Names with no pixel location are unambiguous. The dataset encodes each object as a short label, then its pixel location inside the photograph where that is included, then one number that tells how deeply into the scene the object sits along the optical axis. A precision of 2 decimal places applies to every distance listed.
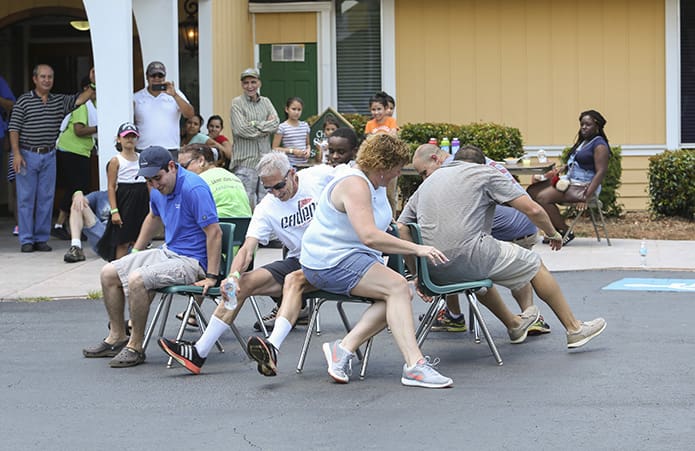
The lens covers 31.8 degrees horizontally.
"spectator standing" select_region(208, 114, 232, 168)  14.21
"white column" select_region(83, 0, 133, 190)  12.47
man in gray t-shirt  7.50
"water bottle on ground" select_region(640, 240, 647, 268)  11.68
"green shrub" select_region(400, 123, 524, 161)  16.03
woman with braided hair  13.25
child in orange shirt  13.54
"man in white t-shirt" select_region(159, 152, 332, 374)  7.32
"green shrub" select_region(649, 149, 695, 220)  15.59
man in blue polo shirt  7.51
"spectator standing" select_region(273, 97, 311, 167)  13.92
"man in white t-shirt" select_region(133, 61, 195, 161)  12.80
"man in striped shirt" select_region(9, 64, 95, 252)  13.05
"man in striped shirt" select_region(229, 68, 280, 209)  13.74
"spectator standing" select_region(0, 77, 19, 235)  14.32
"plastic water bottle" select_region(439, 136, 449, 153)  14.24
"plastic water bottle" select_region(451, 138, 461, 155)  14.53
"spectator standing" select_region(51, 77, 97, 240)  13.78
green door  17.52
